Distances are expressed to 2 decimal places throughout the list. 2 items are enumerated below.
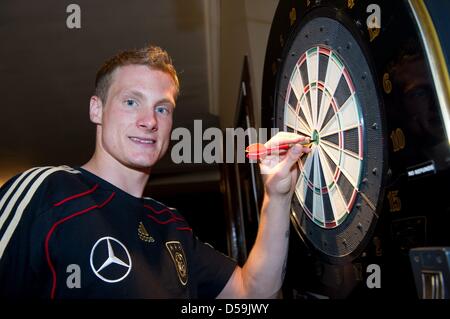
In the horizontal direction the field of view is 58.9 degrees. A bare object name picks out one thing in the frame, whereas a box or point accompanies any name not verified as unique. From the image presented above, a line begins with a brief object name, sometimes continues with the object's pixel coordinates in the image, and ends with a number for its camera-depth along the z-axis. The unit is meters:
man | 0.74
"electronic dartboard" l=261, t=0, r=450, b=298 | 0.41
